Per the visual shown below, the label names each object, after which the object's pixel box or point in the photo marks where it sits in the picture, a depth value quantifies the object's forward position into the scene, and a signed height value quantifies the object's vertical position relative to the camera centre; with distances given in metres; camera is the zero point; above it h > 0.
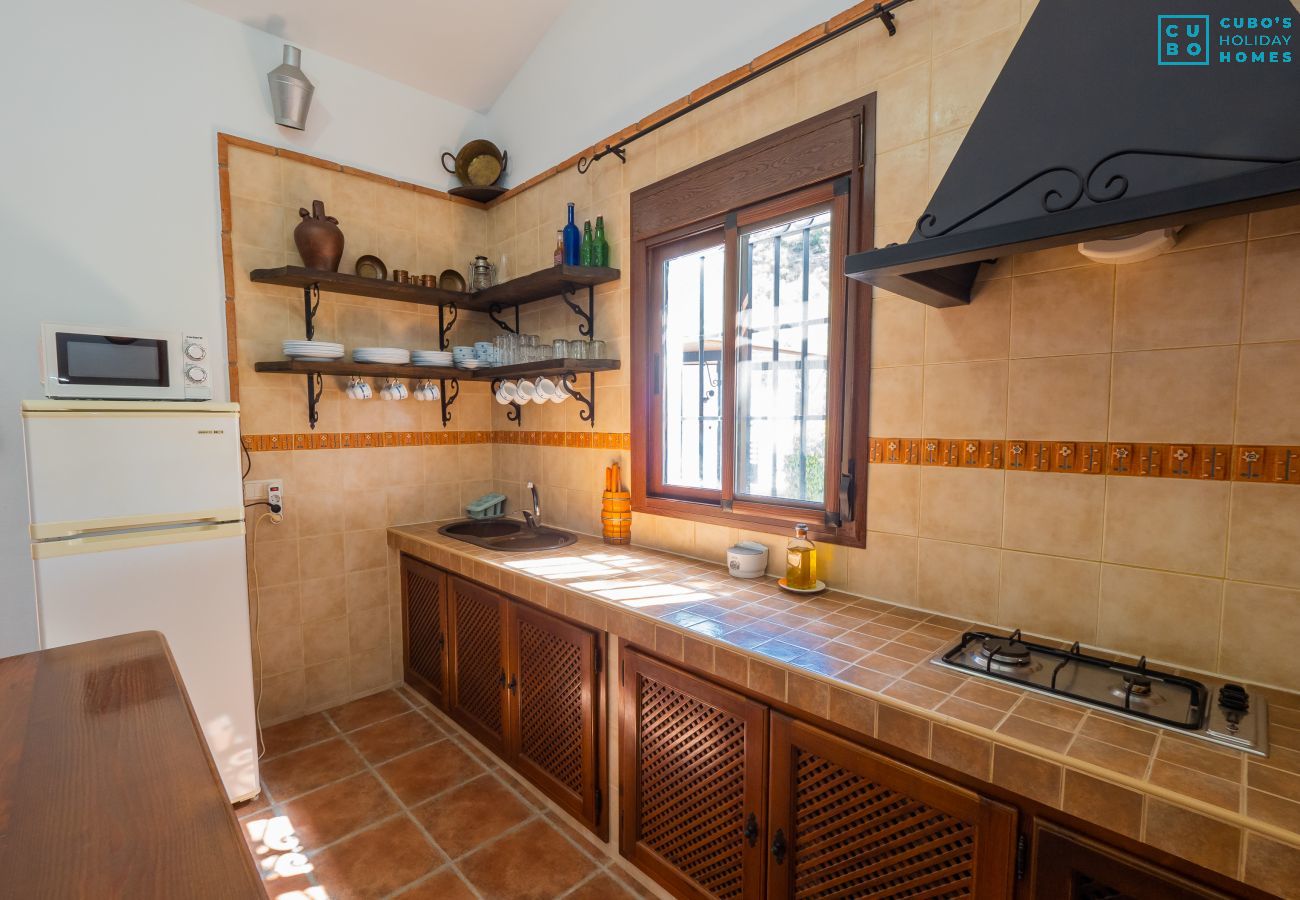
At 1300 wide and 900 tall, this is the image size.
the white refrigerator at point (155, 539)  1.82 -0.39
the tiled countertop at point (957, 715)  0.87 -0.57
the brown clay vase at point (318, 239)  2.57 +0.83
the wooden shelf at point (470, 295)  2.50 +0.65
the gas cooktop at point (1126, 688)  1.05 -0.56
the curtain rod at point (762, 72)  1.62 +1.17
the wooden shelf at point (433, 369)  2.51 +0.25
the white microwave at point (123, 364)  1.89 +0.21
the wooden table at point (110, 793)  0.56 -0.44
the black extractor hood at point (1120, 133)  0.94 +0.53
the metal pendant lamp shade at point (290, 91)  2.54 +1.49
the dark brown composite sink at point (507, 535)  2.67 -0.56
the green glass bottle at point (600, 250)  2.62 +0.78
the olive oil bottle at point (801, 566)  1.83 -0.46
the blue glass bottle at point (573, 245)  2.66 +0.83
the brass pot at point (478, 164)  3.18 +1.43
